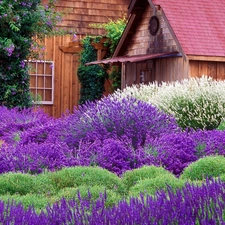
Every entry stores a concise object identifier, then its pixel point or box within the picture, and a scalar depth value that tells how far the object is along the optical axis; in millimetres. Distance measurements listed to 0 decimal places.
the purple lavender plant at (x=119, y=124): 12705
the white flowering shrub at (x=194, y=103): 17179
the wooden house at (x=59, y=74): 31763
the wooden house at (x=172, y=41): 25389
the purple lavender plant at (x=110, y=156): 10782
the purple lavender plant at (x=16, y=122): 15596
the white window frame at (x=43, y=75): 31719
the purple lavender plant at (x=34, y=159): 10419
